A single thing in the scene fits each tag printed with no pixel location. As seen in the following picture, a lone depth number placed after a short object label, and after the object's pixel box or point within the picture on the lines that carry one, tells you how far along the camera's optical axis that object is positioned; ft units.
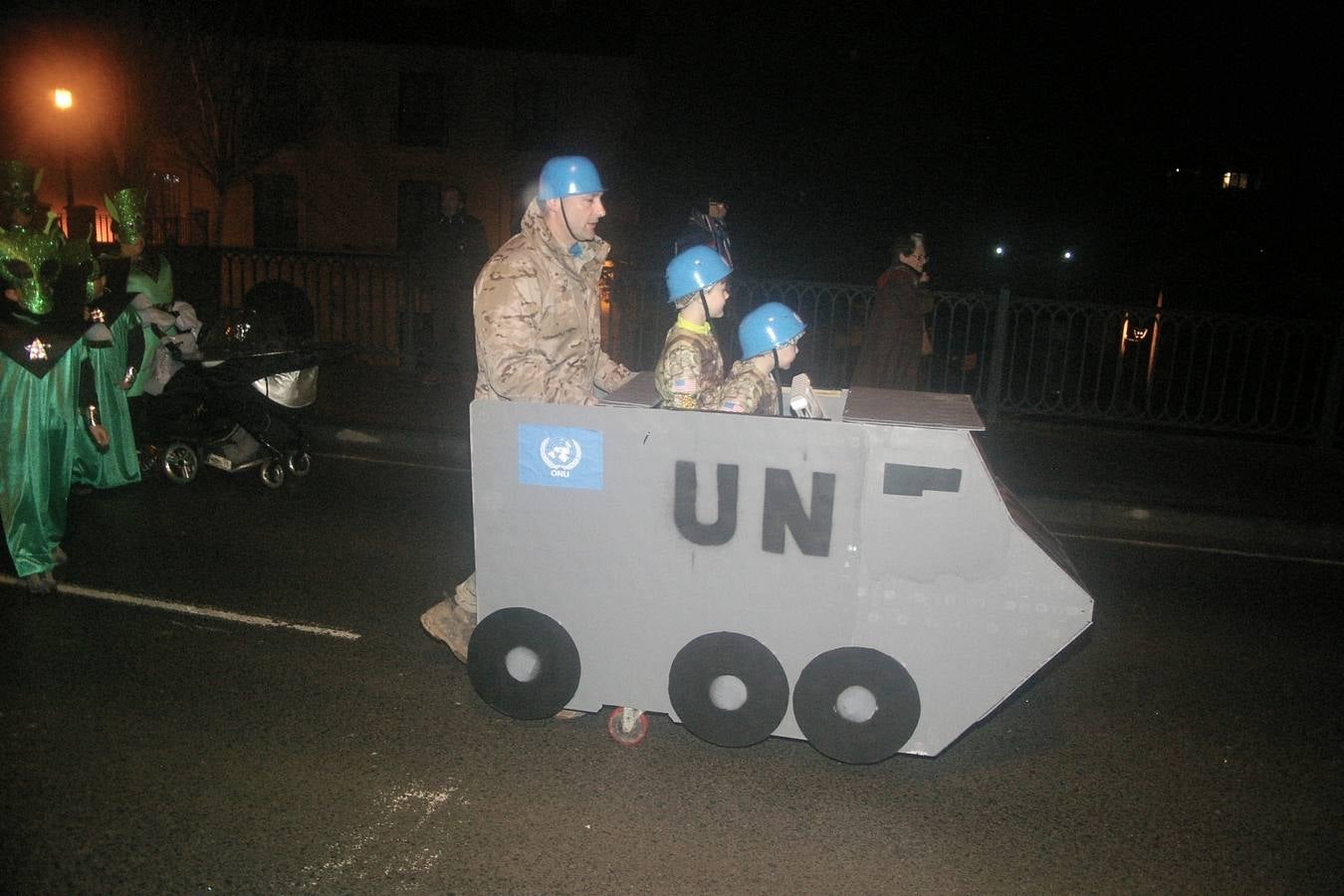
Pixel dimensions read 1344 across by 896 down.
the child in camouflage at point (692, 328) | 14.24
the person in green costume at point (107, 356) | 19.33
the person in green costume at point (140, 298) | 23.76
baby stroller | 26.76
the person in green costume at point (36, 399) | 18.17
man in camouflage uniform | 14.33
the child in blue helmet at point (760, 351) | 14.48
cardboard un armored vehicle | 12.70
